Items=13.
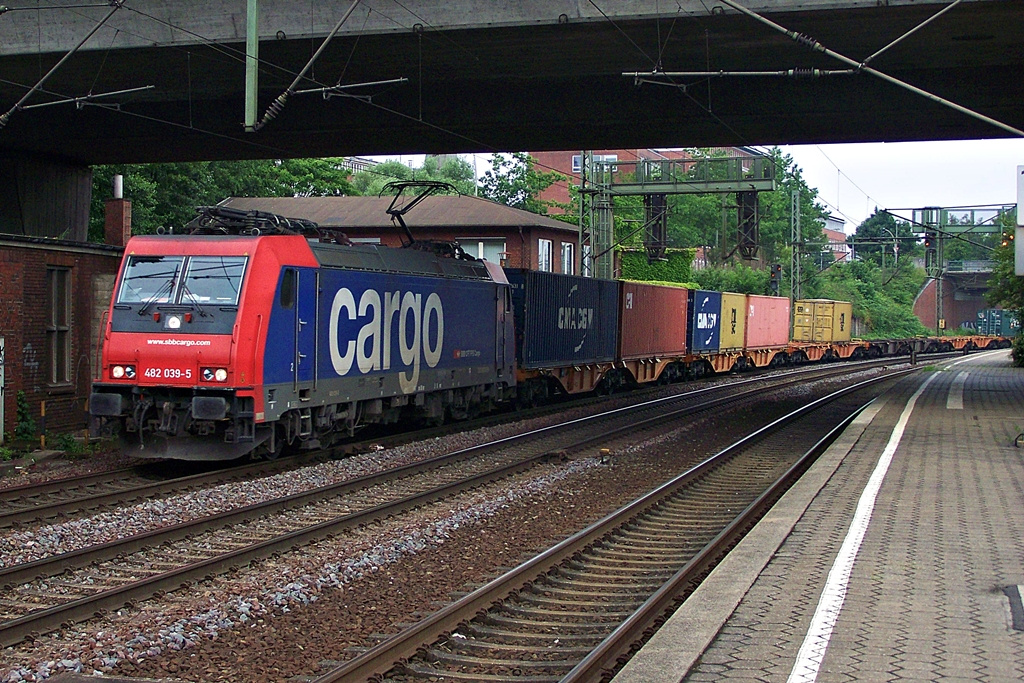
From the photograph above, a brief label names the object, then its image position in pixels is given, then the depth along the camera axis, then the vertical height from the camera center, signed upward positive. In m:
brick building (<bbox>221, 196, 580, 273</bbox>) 48.25 +4.69
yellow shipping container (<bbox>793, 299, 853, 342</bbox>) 51.81 +0.69
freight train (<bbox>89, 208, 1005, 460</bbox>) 13.25 -0.13
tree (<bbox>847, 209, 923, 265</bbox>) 91.31 +8.78
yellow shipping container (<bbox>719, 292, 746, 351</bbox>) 37.81 +0.39
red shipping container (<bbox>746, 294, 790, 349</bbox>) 41.69 +0.50
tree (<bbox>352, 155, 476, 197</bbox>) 83.69 +12.82
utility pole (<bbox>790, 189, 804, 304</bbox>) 49.38 +3.97
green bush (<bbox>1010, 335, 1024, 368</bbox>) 47.75 -0.70
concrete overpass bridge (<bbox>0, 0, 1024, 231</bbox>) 17.56 +4.91
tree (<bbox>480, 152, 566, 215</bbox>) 65.56 +9.24
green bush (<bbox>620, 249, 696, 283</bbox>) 58.66 +3.59
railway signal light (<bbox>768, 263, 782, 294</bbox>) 48.75 +2.48
